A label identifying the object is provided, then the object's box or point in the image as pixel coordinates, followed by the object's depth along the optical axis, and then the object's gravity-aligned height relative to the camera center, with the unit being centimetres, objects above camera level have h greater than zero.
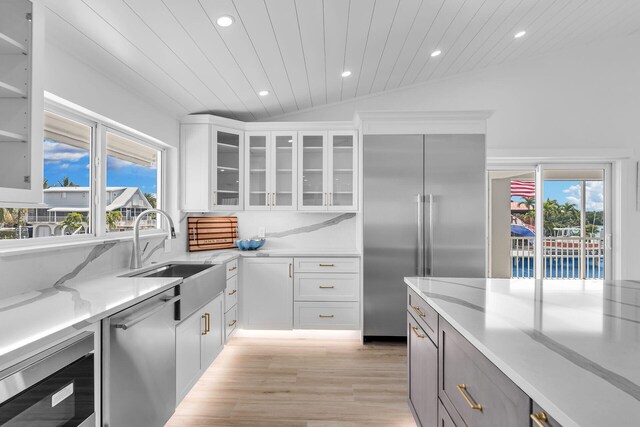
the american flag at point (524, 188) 417 +35
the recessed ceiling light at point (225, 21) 191 +112
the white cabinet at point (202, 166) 344 +50
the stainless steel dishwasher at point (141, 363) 142 -72
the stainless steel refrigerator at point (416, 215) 326 +1
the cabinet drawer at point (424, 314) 150 -49
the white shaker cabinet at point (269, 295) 336 -80
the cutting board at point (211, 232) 365 -19
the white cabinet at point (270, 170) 366 +49
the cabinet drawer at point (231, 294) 301 -73
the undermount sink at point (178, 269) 267 -45
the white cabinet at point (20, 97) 136 +48
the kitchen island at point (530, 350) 68 -36
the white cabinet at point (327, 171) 364 +49
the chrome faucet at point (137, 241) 244 -19
